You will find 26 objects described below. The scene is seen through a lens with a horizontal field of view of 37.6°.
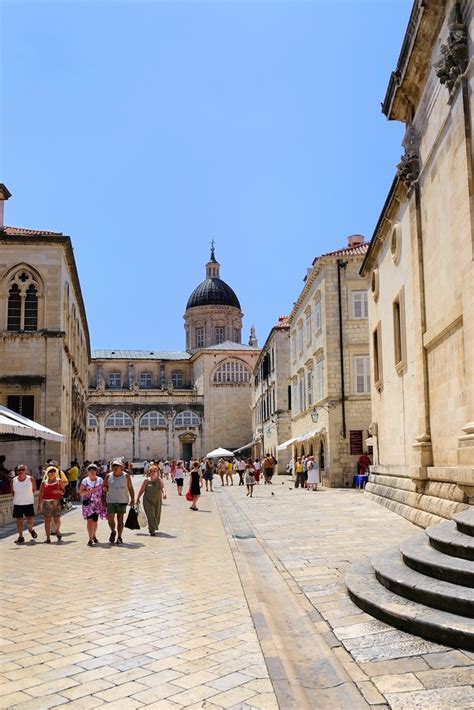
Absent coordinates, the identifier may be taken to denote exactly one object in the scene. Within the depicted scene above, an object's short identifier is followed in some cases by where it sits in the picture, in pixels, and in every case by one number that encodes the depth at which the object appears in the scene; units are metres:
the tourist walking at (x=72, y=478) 25.27
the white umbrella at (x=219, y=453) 43.44
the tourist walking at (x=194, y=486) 21.11
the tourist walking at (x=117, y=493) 12.81
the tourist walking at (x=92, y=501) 12.55
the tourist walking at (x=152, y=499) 13.98
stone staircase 5.38
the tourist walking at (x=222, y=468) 41.41
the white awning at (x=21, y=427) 16.43
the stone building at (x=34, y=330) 27.31
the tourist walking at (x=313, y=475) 28.86
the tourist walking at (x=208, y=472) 33.06
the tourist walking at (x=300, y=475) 31.78
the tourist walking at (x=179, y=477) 30.48
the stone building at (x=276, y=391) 49.00
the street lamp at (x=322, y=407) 31.41
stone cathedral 76.19
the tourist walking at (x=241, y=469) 37.39
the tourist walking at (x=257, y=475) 39.96
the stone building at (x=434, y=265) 10.28
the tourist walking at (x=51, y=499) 13.17
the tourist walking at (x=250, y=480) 27.30
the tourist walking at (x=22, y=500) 13.20
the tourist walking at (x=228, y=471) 42.91
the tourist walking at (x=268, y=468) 37.44
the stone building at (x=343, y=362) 31.36
